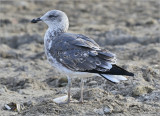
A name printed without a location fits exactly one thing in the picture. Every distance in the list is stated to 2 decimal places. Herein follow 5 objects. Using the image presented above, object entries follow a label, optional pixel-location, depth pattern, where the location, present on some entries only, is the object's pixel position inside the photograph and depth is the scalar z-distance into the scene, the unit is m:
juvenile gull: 12.41
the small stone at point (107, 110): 12.33
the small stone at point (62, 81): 16.08
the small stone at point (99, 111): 12.23
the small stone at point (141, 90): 14.12
